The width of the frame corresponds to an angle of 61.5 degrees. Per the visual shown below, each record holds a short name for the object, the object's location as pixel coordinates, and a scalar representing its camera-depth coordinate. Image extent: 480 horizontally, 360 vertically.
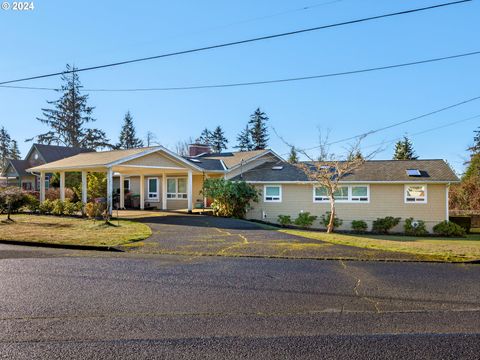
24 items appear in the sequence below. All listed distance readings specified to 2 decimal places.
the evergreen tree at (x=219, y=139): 69.81
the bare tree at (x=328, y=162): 18.73
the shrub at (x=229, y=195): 22.78
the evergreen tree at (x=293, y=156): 37.59
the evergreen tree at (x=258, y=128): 63.53
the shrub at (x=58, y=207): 21.91
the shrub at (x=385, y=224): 22.39
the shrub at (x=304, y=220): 23.34
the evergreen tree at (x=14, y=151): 80.25
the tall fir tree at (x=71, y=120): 59.88
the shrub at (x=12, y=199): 20.39
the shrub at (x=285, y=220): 23.84
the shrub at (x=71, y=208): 21.34
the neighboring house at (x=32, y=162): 41.25
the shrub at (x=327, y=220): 23.08
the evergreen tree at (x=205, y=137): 71.12
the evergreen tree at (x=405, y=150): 51.07
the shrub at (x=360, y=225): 22.78
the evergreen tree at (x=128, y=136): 70.81
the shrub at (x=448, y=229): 21.58
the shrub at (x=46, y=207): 22.64
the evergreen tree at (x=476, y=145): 48.81
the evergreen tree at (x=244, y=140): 64.75
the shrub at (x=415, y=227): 21.94
